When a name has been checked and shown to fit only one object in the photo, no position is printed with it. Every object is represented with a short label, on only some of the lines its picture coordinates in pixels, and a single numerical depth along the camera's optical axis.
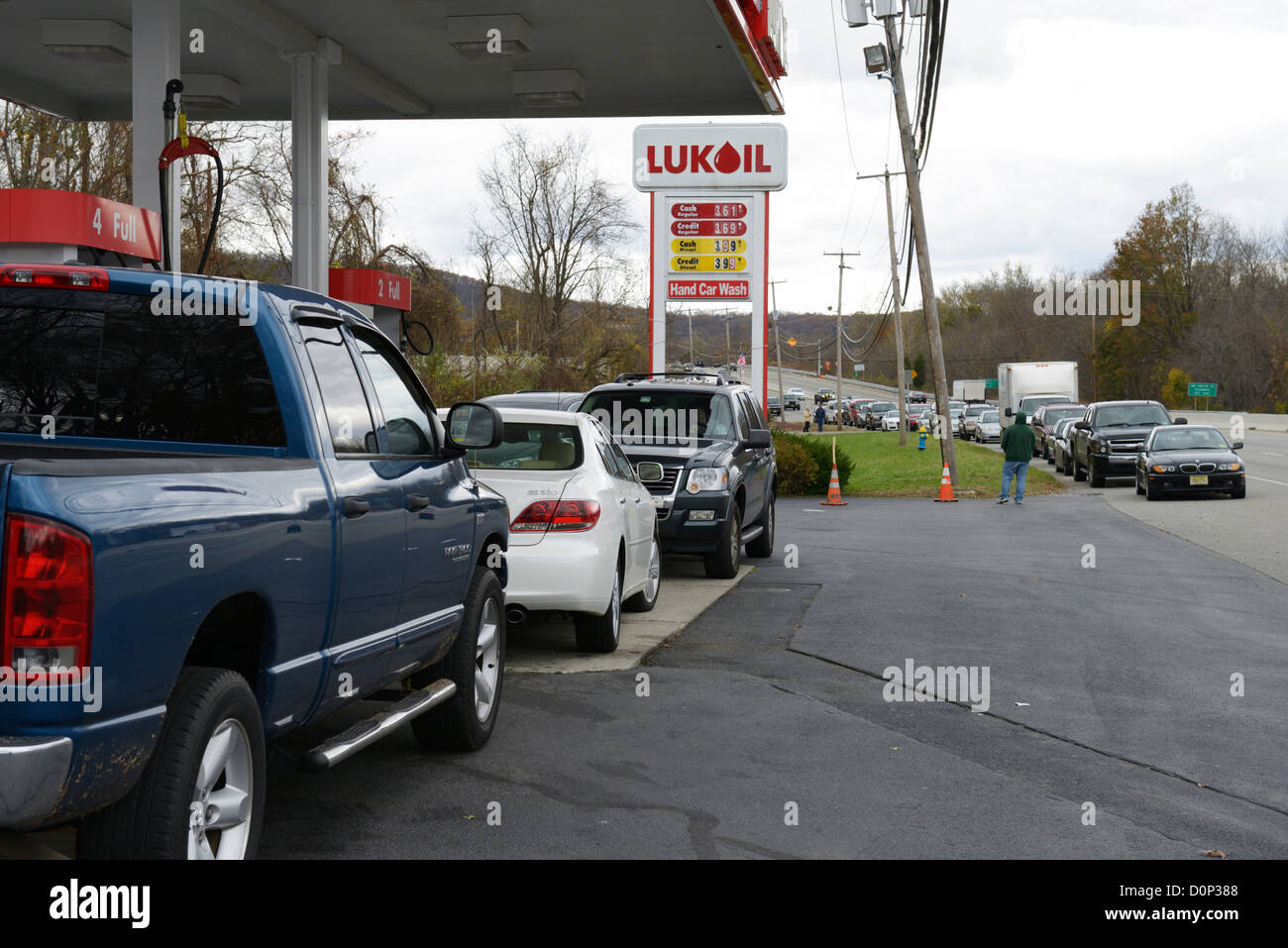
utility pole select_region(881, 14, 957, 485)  30.55
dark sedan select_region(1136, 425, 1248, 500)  25.70
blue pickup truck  3.23
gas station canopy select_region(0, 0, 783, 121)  13.97
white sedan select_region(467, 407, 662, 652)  8.89
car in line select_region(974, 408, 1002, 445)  60.47
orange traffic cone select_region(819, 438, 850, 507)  26.25
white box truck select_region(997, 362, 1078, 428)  56.09
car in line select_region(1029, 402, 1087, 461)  43.66
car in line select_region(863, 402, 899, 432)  89.56
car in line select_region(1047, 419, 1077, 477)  36.19
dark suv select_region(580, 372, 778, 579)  13.62
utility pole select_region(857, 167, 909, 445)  56.25
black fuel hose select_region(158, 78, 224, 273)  10.61
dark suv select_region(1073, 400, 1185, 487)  30.83
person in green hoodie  26.23
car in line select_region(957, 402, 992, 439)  64.88
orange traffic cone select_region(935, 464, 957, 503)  28.05
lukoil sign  27.53
